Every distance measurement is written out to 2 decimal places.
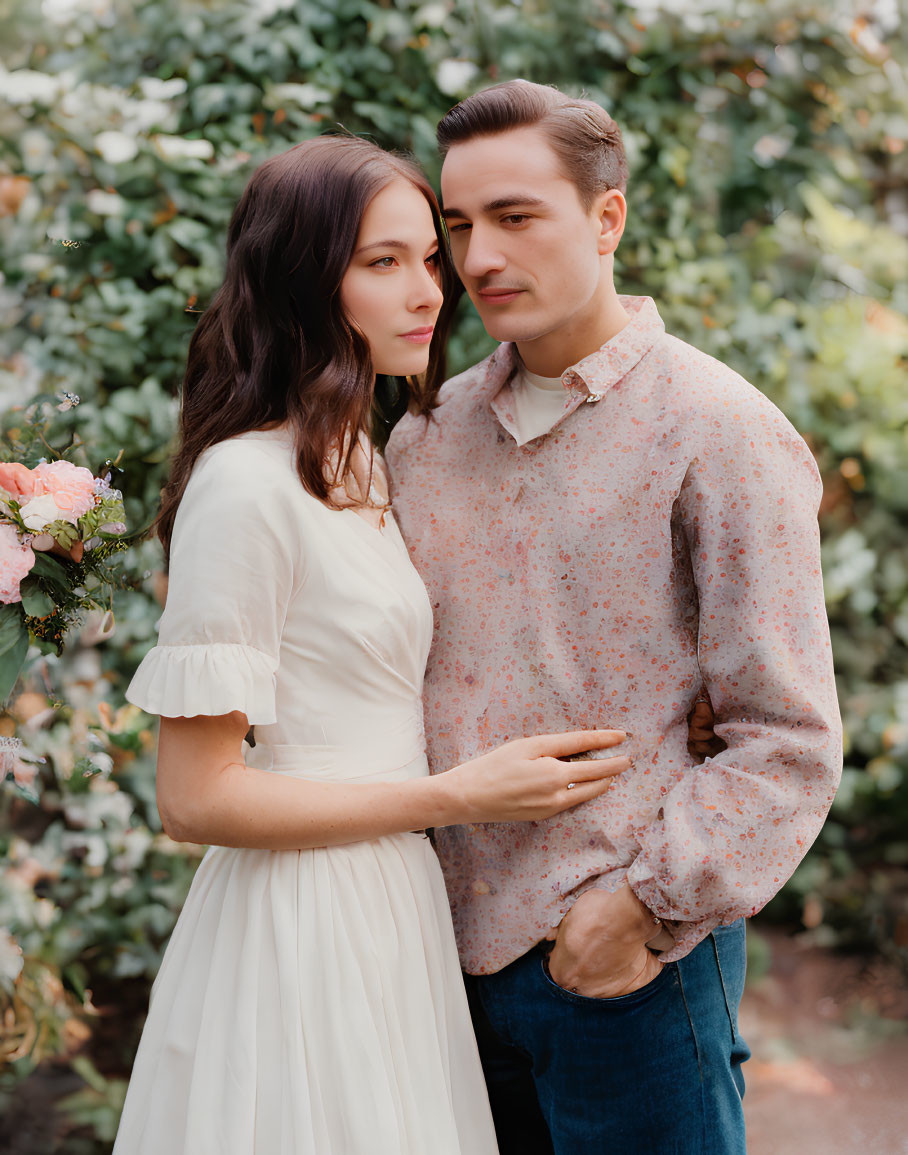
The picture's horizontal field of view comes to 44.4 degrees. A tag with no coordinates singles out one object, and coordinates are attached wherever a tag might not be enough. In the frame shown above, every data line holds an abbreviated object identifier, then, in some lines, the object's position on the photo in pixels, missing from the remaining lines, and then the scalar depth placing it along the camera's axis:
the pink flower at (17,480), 1.71
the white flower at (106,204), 2.58
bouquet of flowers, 1.69
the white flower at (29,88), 2.55
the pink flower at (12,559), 1.68
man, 1.54
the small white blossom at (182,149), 2.56
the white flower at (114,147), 2.56
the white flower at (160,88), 2.57
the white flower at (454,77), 2.64
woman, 1.44
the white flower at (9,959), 2.53
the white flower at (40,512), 1.67
